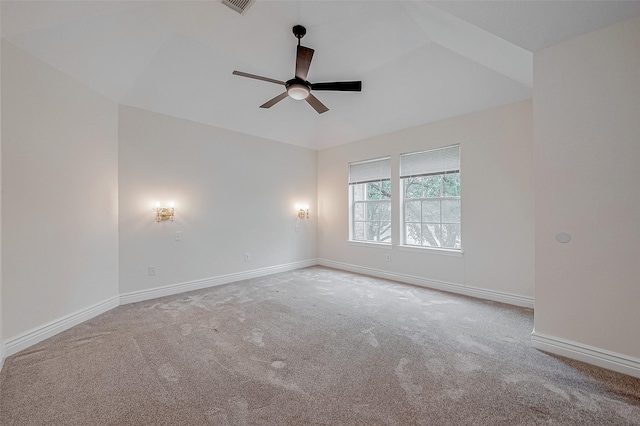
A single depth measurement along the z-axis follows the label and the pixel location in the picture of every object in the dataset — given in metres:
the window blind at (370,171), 4.99
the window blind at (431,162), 4.08
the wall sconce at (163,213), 3.93
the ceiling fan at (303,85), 2.77
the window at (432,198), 4.12
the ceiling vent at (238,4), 2.49
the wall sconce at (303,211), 5.79
